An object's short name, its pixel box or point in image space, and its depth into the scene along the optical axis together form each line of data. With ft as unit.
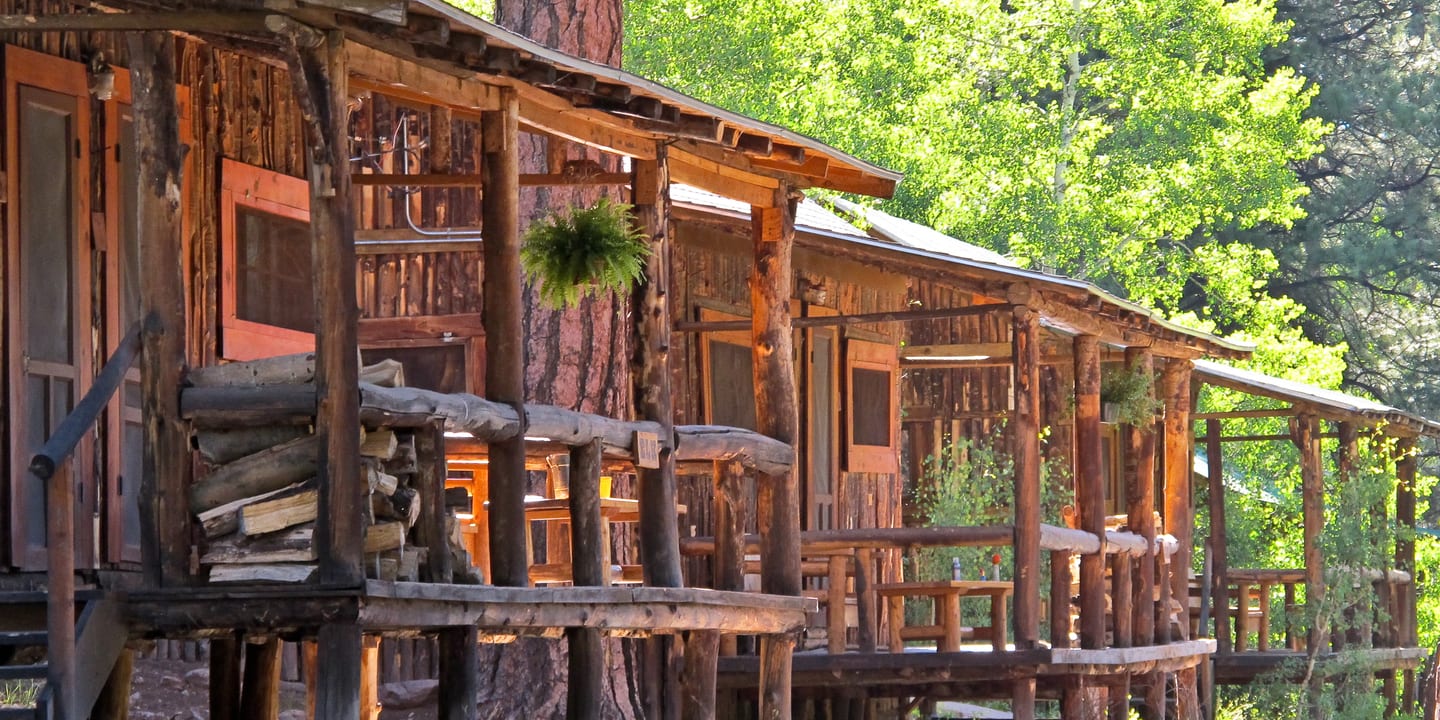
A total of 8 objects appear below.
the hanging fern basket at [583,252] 72.18
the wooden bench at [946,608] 96.32
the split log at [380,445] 57.06
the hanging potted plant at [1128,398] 116.26
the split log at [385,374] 59.52
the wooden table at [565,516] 80.94
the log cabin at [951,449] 98.12
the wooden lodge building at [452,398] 55.11
